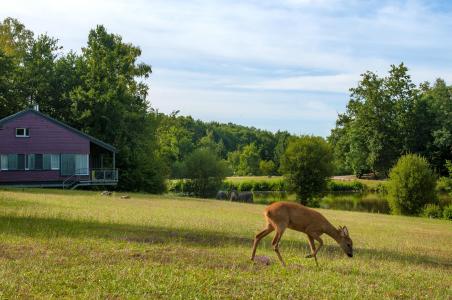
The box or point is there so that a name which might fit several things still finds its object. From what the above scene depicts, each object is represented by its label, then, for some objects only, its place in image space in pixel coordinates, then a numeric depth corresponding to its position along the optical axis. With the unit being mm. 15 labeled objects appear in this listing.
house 48250
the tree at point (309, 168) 61062
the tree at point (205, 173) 67375
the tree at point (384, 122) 75750
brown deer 10773
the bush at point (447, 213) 46847
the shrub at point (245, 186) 84062
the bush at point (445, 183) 58344
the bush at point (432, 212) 48438
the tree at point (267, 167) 110750
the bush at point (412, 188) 51250
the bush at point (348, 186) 83438
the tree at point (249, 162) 116625
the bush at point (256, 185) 83688
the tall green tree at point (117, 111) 54625
